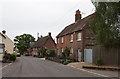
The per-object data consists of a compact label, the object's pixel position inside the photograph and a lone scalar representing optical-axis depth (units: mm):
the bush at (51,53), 22893
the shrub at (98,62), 10810
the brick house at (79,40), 14824
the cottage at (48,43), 33723
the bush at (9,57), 15748
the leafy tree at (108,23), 9437
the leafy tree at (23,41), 50697
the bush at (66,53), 16550
